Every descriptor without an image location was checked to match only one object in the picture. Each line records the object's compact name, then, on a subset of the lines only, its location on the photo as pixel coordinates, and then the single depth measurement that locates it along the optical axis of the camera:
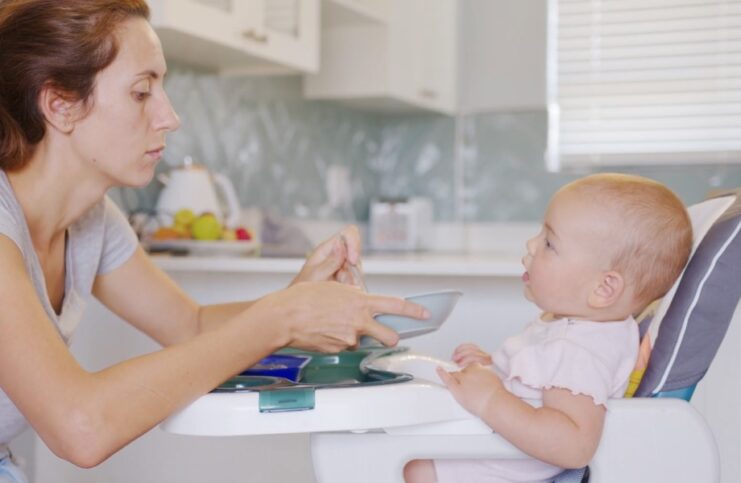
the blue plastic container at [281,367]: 1.28
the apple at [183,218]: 2.54
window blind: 3.82
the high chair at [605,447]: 1.17
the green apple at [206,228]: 2.49
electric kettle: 2.64
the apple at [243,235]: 2.61
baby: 1.17
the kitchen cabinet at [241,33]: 2.32
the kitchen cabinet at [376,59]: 3.47
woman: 1.15
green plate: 1.12
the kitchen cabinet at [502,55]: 4.13
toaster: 3.95
